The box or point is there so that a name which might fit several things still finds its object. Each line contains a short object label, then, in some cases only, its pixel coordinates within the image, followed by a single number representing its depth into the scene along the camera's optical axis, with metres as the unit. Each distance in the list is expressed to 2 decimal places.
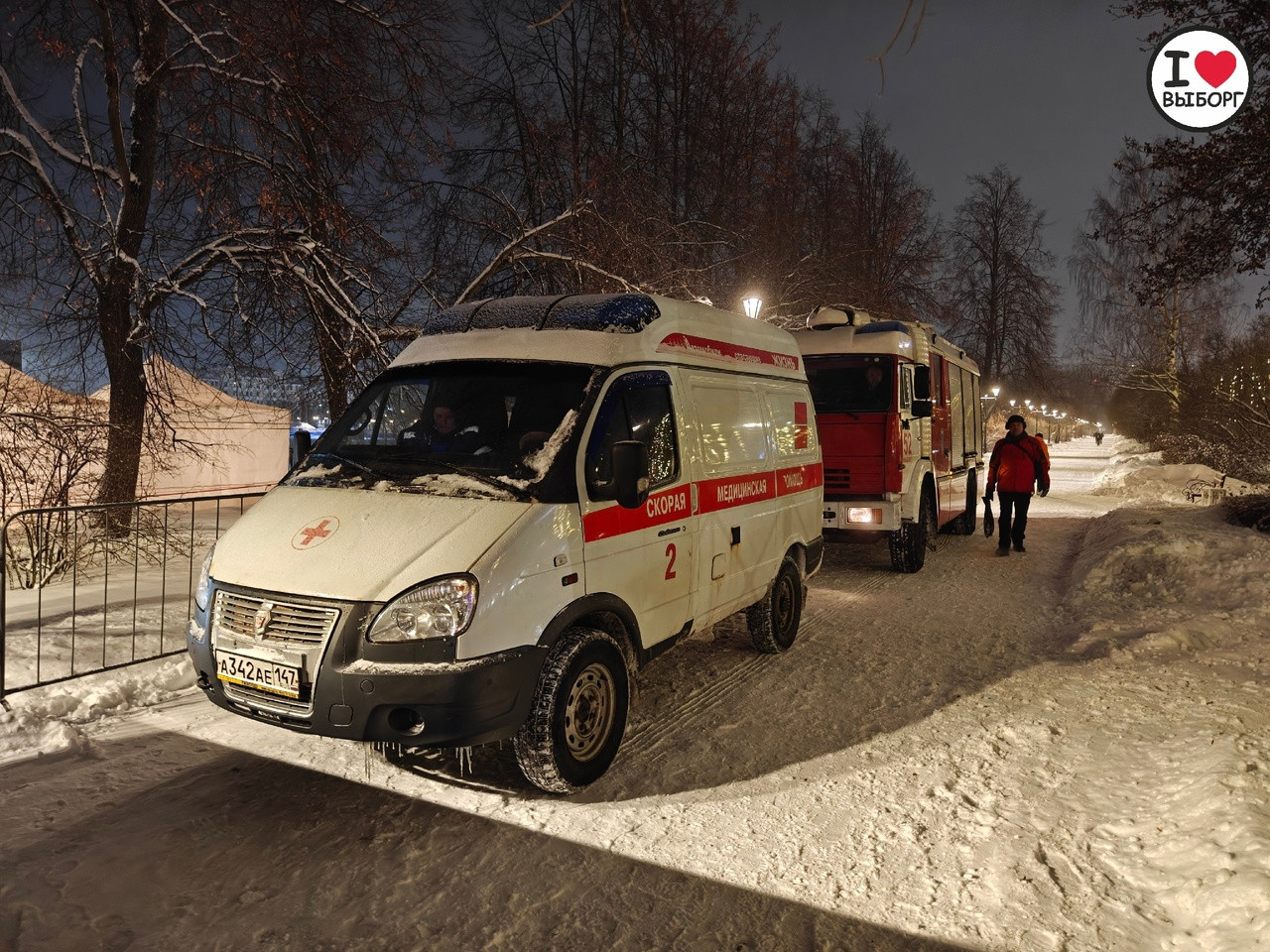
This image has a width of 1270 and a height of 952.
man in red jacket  11.67
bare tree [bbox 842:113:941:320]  27.52
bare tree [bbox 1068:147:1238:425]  26.50
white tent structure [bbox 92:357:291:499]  10.05
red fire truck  9.89
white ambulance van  3.58
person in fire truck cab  9.96
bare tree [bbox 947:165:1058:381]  40.50
